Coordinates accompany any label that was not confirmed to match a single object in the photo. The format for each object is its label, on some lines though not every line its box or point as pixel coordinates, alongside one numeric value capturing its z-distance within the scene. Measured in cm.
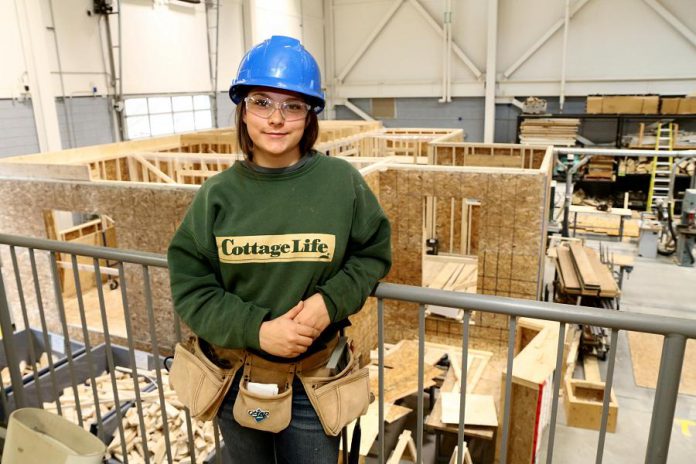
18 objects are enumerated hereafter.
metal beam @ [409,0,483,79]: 1628
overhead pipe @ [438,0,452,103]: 1619
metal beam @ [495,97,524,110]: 1586
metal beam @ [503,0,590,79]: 1505
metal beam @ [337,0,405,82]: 1695
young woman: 172
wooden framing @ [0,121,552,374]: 631
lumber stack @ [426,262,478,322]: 726
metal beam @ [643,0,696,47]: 1416
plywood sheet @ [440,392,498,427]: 504
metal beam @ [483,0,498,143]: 1556
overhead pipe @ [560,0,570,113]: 1511
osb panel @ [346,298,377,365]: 642
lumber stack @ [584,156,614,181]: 1406
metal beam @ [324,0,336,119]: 1803
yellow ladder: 1359
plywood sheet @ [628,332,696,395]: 646
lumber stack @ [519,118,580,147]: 1399
